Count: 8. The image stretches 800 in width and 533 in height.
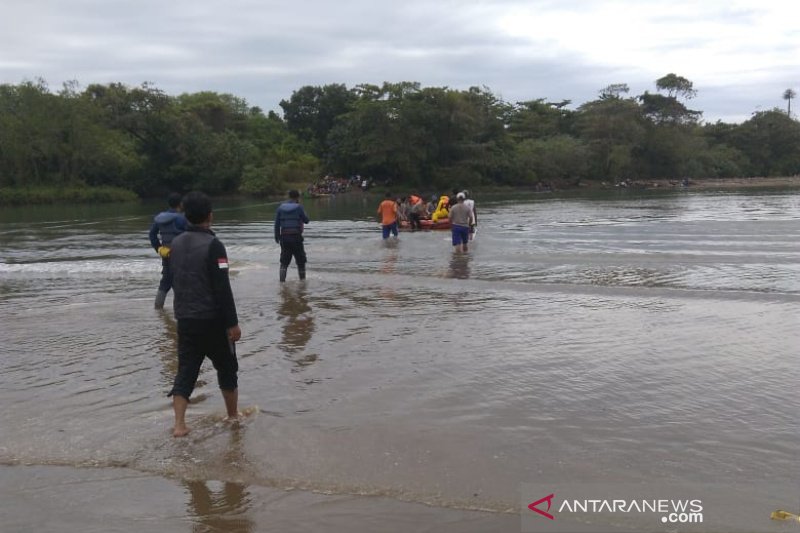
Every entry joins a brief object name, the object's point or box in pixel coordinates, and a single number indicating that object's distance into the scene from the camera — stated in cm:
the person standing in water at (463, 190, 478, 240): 1606
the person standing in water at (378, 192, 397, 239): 1964
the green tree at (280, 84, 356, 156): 7706
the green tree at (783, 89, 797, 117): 12124
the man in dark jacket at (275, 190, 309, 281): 1177
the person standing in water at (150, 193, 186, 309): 943
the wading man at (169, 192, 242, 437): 480
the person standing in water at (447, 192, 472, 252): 1591
